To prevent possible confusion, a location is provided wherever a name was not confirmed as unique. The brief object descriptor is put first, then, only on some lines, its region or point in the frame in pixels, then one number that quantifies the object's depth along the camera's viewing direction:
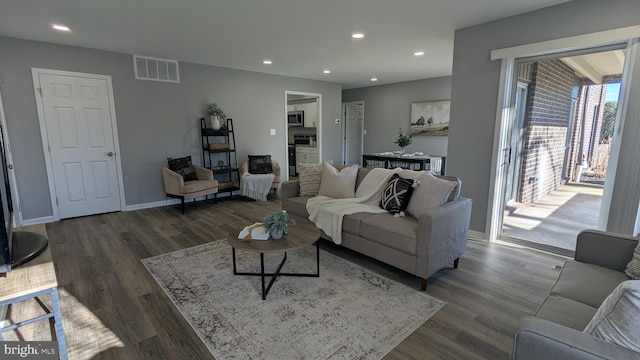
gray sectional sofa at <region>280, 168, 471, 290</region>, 2.38
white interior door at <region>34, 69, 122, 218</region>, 4.13
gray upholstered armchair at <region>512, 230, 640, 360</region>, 0.99
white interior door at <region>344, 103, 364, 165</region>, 8.70
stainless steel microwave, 8.59
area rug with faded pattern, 1.83
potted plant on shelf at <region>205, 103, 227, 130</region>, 5.28
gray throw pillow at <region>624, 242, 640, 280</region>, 1.61
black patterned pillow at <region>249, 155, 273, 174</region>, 5.73
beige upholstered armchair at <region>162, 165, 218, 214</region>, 4.62
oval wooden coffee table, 2.26
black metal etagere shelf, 5.35
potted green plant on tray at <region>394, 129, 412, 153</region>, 6.25
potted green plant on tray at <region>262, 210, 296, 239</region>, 2.40
